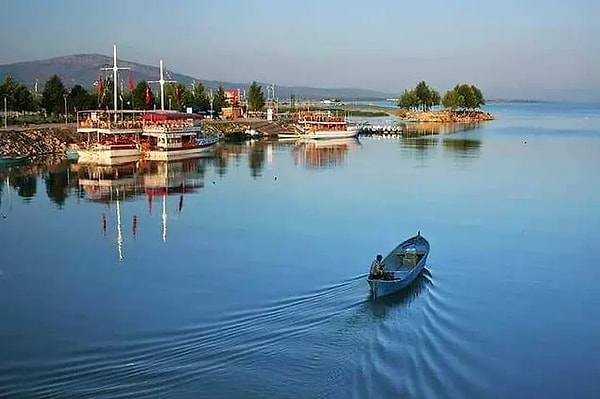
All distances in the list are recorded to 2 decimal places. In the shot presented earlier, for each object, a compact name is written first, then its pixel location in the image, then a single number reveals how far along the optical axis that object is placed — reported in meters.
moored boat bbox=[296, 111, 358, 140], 77.94
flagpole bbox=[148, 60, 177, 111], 65.00
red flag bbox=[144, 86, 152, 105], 65.29
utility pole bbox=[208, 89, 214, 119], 91.19
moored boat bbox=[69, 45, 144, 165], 50.06
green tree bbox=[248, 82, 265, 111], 107.75
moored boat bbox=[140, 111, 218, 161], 54.09
